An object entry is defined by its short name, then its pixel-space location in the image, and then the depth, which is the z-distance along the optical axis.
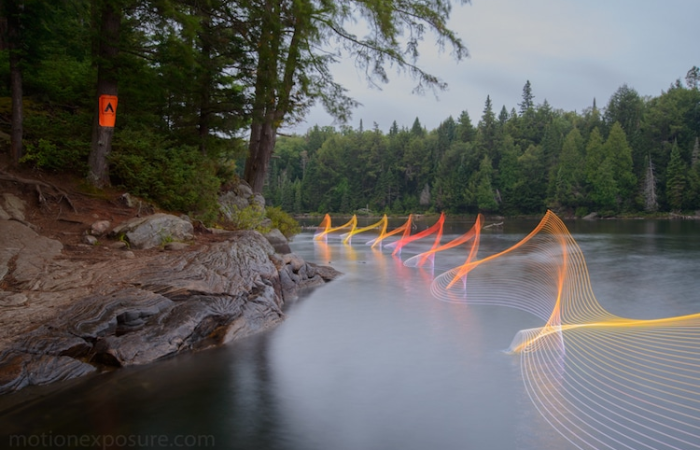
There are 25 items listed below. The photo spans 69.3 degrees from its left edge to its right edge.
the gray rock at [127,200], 11.78
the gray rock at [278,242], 16.22
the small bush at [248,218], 15.20
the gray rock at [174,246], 10.62
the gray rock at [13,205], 9.91
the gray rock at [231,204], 15.34
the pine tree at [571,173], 77.06
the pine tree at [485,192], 86.25
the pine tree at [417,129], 115.38
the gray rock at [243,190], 17.06
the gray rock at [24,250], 8.27
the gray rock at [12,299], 7.43
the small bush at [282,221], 20.91
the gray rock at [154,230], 10.47
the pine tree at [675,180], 68.94
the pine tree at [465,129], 101.44
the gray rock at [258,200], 17.06
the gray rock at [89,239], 10.00
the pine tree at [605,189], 73.50
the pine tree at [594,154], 76.06
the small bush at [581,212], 75.26
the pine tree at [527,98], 115.50
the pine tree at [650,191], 72.12
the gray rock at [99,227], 10.39
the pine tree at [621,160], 74.88
